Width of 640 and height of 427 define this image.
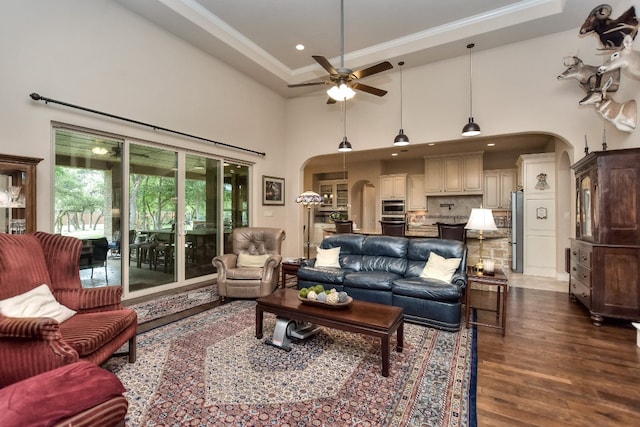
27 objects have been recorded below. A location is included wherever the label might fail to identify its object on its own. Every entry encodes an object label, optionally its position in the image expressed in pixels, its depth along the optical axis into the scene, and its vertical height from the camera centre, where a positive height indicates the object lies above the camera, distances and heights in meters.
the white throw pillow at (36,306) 1.96 -0.61
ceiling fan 3.43 +1.67
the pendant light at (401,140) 5.20 +1.32
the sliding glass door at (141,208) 3.85 +0.14
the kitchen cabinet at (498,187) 7.81 +0.73
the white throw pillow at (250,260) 4.53 -0.67
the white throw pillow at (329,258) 4.38 -0.62
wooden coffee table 2.32 -0.85
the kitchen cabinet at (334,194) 10.31 +0.78
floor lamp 5.48 +0.32
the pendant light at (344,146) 5.65 +1.32
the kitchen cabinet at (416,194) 8.84 +0.64
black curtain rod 3.31 +1.35
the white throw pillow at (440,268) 3.58 -0.64
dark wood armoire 3.25 -0.26
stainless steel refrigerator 6.29 -0.36
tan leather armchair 4.18 -0.71
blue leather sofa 3.25 -0.77
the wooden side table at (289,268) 4.57 -0.80
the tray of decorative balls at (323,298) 2.66 -0.75
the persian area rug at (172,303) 3.67 -1.18
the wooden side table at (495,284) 3.05 -0.75
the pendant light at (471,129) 4.48 +1.29
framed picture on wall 6.66 +0.60
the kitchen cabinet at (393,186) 8.88 +0.88
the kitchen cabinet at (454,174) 7.86 +1.11
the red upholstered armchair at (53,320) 1.66 -0.67
